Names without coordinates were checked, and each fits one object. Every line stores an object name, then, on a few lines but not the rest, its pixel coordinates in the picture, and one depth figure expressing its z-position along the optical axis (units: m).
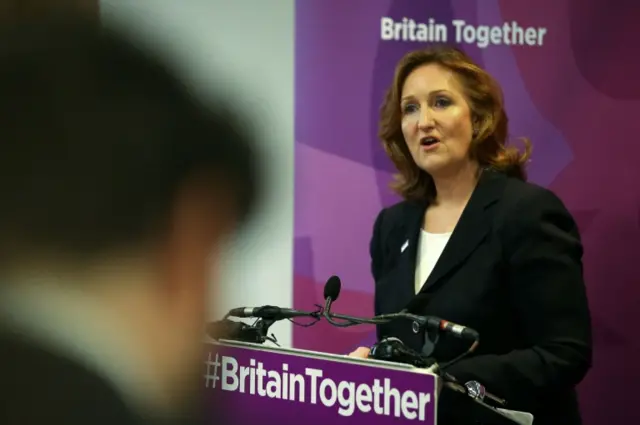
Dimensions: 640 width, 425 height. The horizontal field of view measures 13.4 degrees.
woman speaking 4.74
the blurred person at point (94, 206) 1.77
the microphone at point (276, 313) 4.44
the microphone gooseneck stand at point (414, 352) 4.36
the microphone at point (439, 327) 4.43
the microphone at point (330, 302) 4.45
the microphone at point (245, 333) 4.31
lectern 4.28
